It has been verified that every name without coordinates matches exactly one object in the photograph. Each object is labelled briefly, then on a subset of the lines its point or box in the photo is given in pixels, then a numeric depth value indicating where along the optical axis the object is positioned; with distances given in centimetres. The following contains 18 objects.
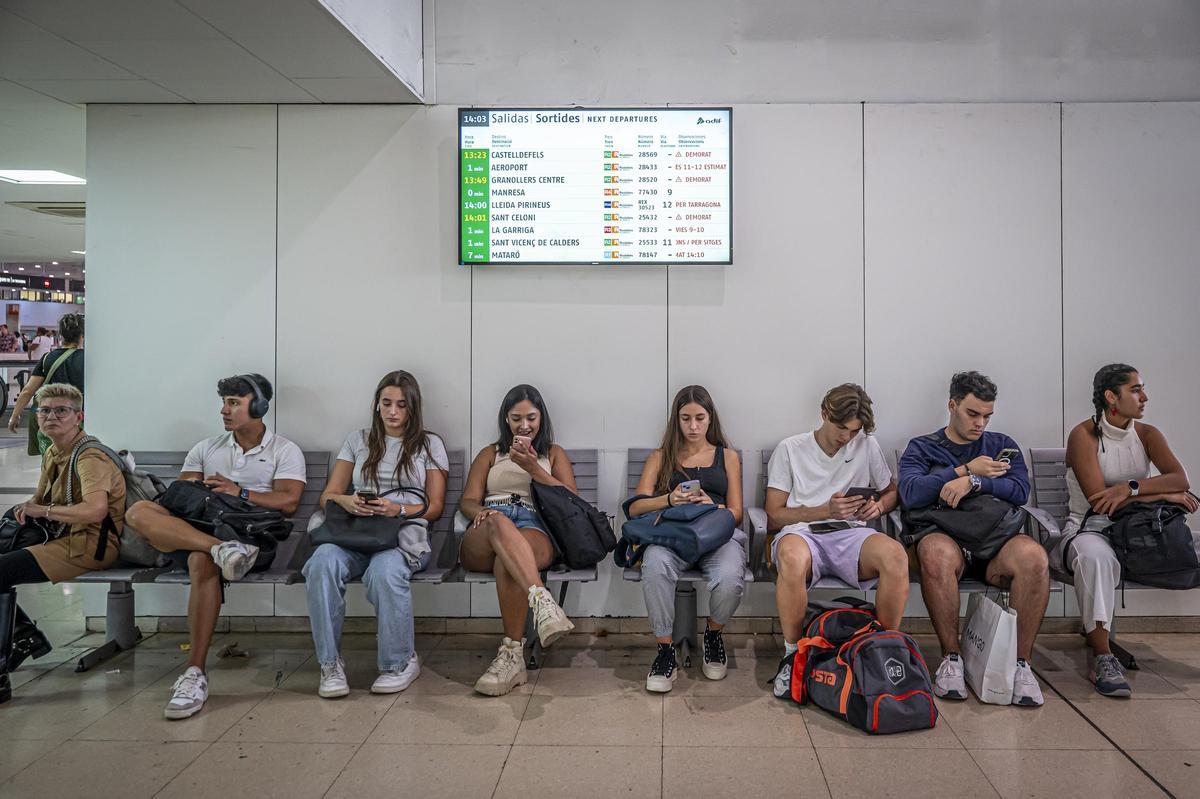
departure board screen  441
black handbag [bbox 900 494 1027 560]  365
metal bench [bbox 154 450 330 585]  380
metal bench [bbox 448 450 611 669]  378
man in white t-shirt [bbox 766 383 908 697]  359
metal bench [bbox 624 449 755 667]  393
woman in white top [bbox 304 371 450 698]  363
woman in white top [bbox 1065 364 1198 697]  369
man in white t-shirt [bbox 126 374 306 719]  365
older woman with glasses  367
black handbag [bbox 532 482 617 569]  383
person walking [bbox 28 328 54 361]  1828
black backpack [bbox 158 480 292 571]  372
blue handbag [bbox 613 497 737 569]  371
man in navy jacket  357
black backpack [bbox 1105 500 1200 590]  363
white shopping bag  340
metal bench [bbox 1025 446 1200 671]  429
